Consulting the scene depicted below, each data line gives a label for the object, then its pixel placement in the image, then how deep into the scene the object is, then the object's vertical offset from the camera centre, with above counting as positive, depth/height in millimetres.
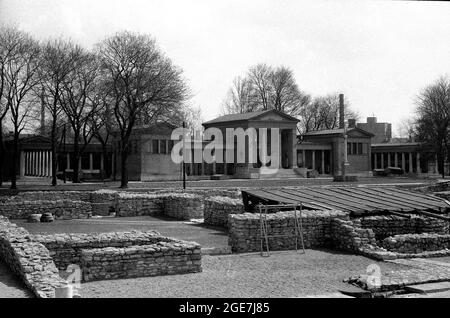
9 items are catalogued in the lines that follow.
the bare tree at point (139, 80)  44406 +6938
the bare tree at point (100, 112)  47969 +4893
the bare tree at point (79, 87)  48000 +7058
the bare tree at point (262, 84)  72438 +10855
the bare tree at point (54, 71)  45438 +7902
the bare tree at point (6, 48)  39625 +8553
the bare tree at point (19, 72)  40469 +7148
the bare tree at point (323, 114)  89625 +8474
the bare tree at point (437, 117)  62328 +5507
